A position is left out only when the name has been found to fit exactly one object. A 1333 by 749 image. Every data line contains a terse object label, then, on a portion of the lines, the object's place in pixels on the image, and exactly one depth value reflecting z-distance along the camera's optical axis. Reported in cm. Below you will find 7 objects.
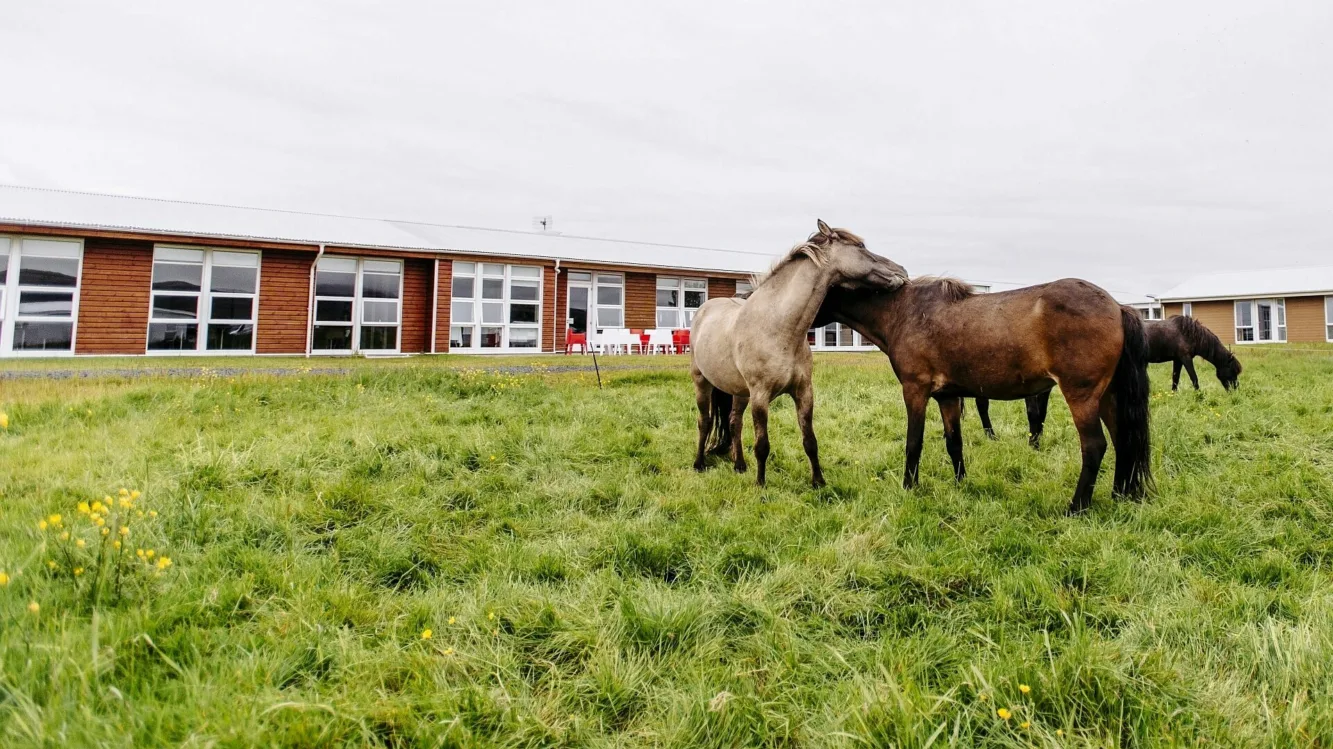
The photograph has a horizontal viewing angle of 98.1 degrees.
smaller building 2869
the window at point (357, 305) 1864
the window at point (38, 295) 1516
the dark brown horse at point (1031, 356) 397
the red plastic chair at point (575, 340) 2167
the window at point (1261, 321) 3022
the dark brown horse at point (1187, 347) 989
